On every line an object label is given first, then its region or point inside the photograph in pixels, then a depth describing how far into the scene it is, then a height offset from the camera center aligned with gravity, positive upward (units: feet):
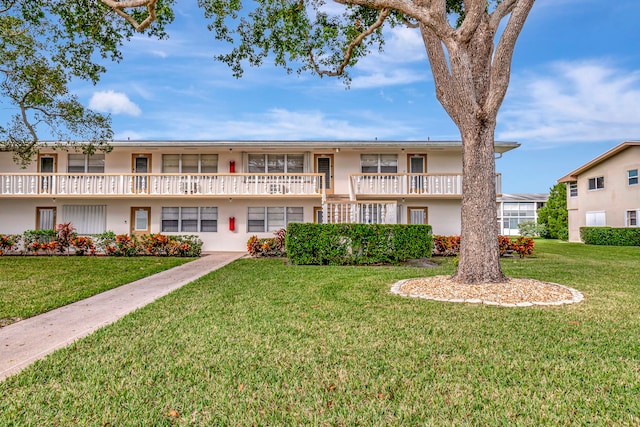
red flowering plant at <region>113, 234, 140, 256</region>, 52.42 -3.22
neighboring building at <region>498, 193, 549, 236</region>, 143.23 +4.53
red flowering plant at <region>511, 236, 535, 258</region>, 51.34 -3.26
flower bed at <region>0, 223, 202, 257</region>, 52.60 -2.97
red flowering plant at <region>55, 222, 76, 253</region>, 53.36 -2.16
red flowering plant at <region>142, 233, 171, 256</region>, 52.60 -2.96
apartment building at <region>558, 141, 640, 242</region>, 75.51 +6.93
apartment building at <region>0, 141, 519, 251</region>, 57.52 +5.65
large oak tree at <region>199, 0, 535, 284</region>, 24.31 +8.85
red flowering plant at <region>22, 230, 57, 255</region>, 53.42 -2.48
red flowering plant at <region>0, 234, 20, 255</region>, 53.11 -2.82
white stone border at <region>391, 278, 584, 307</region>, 20.42 -4.33
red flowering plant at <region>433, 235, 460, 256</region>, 52.13 -3.12
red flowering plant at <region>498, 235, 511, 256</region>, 52.16 -3.15
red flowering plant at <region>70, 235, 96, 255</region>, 52.85 -3.10
